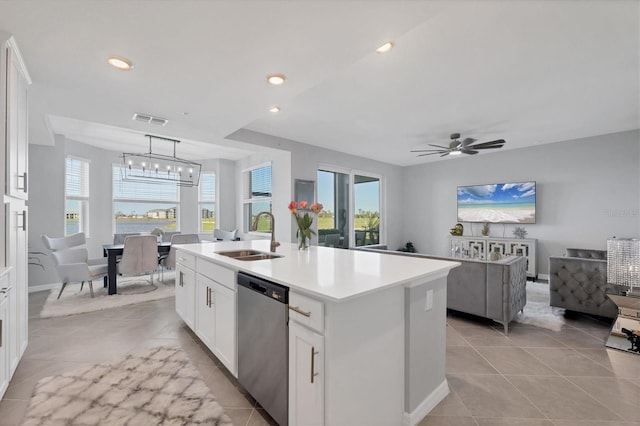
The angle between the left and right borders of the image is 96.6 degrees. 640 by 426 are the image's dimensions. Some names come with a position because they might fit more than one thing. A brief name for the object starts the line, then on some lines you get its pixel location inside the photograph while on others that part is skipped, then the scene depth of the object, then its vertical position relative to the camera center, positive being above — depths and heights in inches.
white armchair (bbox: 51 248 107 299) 155.9 -29.6
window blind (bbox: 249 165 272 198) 236.7 +28.8
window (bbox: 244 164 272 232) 238.5 +18.3
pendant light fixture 182.3 +34.4
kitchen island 52.0 -25.3
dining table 170.7 -31.3
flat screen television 223.3 +10.2
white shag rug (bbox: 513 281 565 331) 128.1 -48.8
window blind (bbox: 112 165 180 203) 239.0 +21.7
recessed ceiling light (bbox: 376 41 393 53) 85.8 +51.5
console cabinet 214.2 -26.5
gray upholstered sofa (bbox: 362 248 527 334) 115.7 -31.5
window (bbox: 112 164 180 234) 240.2 +8.6
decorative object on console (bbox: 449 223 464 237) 254.6 -13.6
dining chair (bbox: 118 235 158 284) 171.6 -25.1
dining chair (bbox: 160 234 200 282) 192.1 -18.3
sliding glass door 240.7 +6.2
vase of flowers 104.2 -2.6
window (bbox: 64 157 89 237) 209.3 +14.6
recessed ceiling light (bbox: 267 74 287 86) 96.4 +47.0
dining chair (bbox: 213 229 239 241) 246.4 -17.9
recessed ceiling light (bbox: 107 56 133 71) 85.7 +47.0
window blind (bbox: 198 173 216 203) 279.6 +27.6
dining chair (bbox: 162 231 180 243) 227.5 -17.0
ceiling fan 171.3 +42.4
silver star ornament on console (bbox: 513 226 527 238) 227.0 -13.7
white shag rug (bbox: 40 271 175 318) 145.0 -47.5
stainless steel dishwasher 60.8 -30.0
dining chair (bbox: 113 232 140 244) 211.5 -17.7
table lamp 108.6 -18.9
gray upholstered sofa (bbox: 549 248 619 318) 122.3 -31.6
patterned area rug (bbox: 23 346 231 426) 68.3 -48.5
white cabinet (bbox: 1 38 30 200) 76.2 +27.5
